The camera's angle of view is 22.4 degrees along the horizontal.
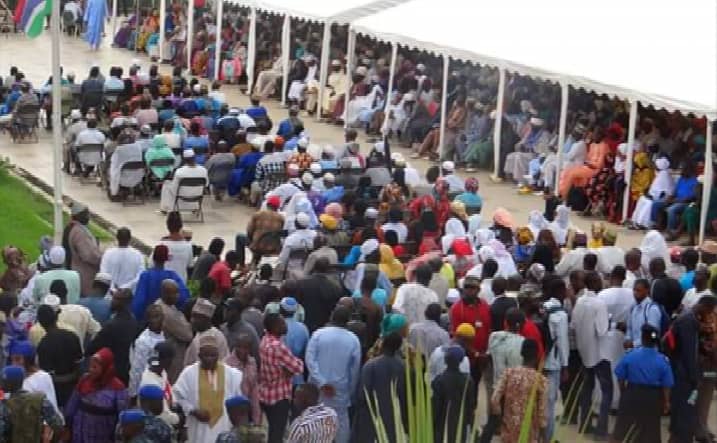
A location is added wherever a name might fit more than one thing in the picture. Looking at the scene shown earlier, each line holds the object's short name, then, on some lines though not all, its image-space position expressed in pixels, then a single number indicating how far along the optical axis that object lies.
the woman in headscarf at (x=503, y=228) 18.16
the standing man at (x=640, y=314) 14.90
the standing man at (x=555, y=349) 14.37
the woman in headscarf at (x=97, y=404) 12.06
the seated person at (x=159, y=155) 23.23
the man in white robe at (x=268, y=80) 32.09
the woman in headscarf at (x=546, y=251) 16.81
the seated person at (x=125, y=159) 23.06
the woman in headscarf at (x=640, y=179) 23.59
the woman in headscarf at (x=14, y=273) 15.46
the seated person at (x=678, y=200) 22.69
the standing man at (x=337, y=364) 13.30
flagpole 19.36
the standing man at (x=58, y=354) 13.00
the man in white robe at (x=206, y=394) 12.22
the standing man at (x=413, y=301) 14.88
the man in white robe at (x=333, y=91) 30.20
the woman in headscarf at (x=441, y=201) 18.98
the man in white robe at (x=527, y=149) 26.09
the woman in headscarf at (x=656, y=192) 23.03
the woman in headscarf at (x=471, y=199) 19.98
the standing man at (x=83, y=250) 16.62
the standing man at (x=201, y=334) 13.03
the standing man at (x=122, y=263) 15.80
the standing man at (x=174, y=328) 13.59
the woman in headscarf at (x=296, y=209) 19.14
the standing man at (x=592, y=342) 14.91
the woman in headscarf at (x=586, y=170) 24.28
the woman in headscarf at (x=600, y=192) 24.00
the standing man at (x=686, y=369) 14.66
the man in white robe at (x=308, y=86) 30.86
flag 20.72
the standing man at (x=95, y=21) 37.78
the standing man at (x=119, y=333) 13.27
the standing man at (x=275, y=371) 13.09
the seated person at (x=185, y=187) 22.19
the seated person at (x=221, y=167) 23.31
